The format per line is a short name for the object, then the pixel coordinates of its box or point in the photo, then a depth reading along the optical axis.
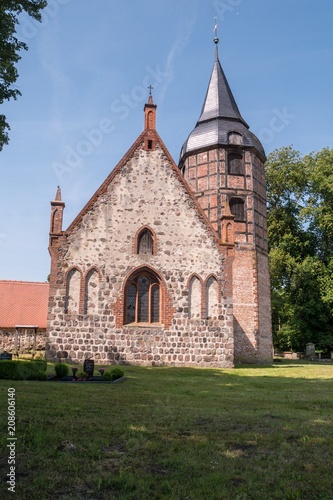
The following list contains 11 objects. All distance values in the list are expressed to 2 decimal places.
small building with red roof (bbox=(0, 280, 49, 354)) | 25.59
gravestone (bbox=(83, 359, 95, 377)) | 14.89
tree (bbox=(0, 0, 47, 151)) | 11.79
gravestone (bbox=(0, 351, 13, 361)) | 16.98
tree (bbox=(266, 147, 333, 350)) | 40.44
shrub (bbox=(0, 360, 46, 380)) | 12.89
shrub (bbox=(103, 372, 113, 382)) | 14.09
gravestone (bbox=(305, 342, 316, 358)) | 40.22
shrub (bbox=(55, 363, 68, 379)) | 14.51
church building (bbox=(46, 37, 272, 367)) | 20.09
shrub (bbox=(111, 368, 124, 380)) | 14.34
